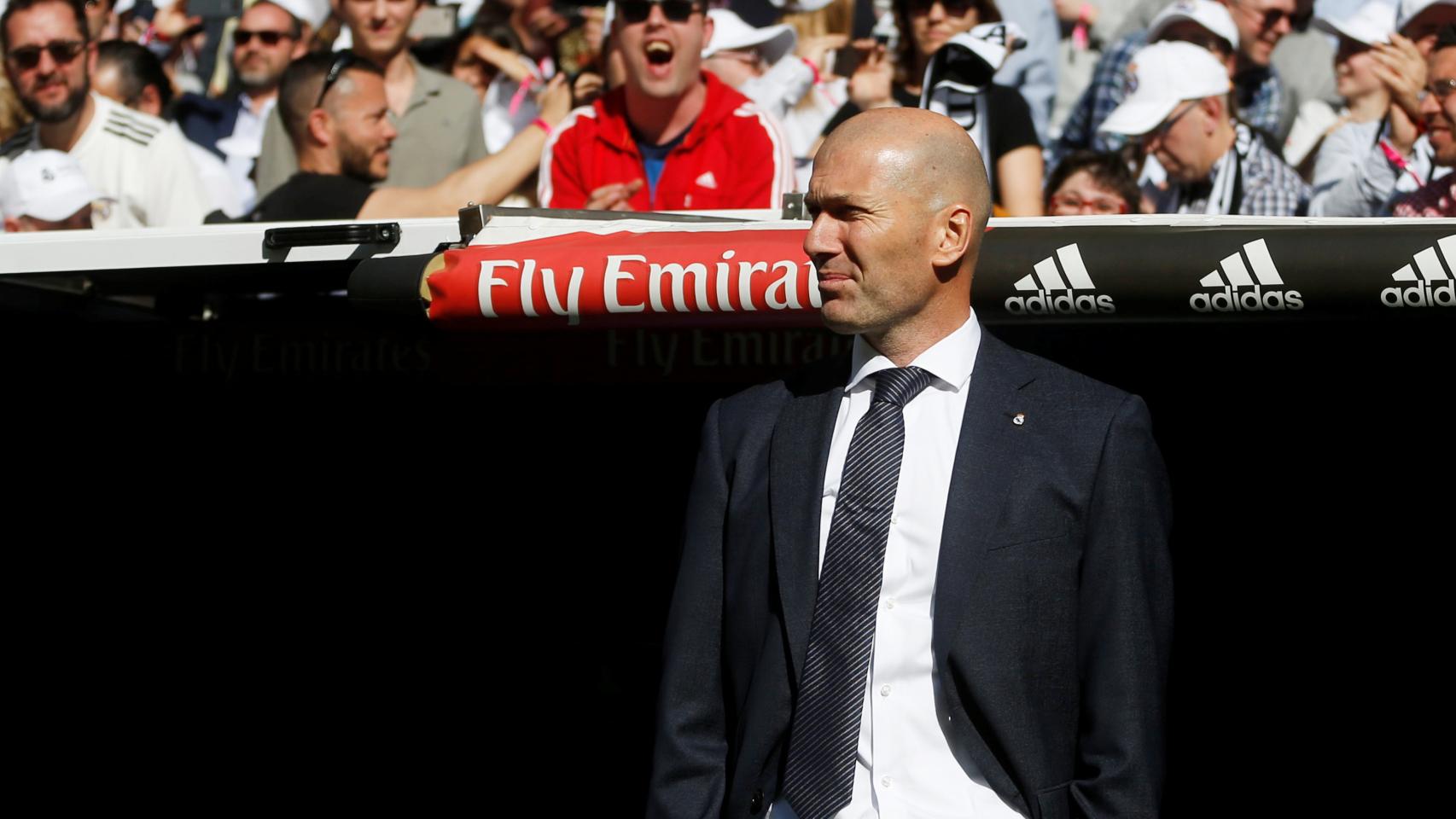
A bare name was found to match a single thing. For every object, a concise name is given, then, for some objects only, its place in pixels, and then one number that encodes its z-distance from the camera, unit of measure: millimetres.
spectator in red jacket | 8516
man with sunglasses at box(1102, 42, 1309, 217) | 8687
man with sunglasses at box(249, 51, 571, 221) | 9070
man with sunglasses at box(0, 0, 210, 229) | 9945
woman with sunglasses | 8789
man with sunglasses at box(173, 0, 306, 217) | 10680
